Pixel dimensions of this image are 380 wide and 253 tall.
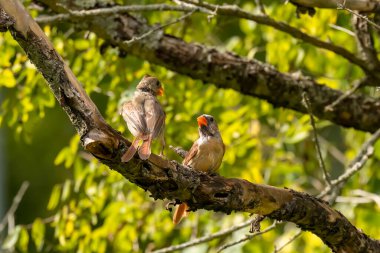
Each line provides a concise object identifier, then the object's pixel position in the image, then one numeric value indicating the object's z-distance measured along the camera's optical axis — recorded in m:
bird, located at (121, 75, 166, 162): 6.74
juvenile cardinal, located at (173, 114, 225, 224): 8.56
